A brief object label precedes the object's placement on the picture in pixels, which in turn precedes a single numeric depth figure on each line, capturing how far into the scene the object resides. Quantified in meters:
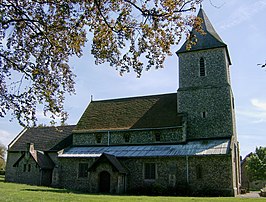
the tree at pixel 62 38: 9.27
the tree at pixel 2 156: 59.28
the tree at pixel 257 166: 45.81
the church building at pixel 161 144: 24.48
